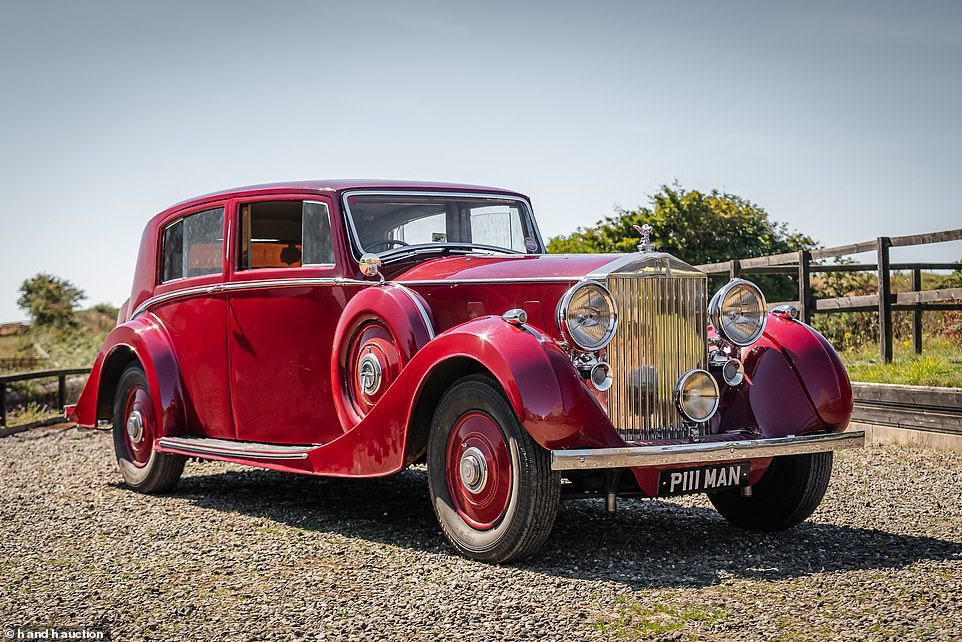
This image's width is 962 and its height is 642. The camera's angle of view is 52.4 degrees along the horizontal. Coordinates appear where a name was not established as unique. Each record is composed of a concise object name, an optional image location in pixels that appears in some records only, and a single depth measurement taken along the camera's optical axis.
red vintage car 4.38
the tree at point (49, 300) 33.57
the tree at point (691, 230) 16.47
